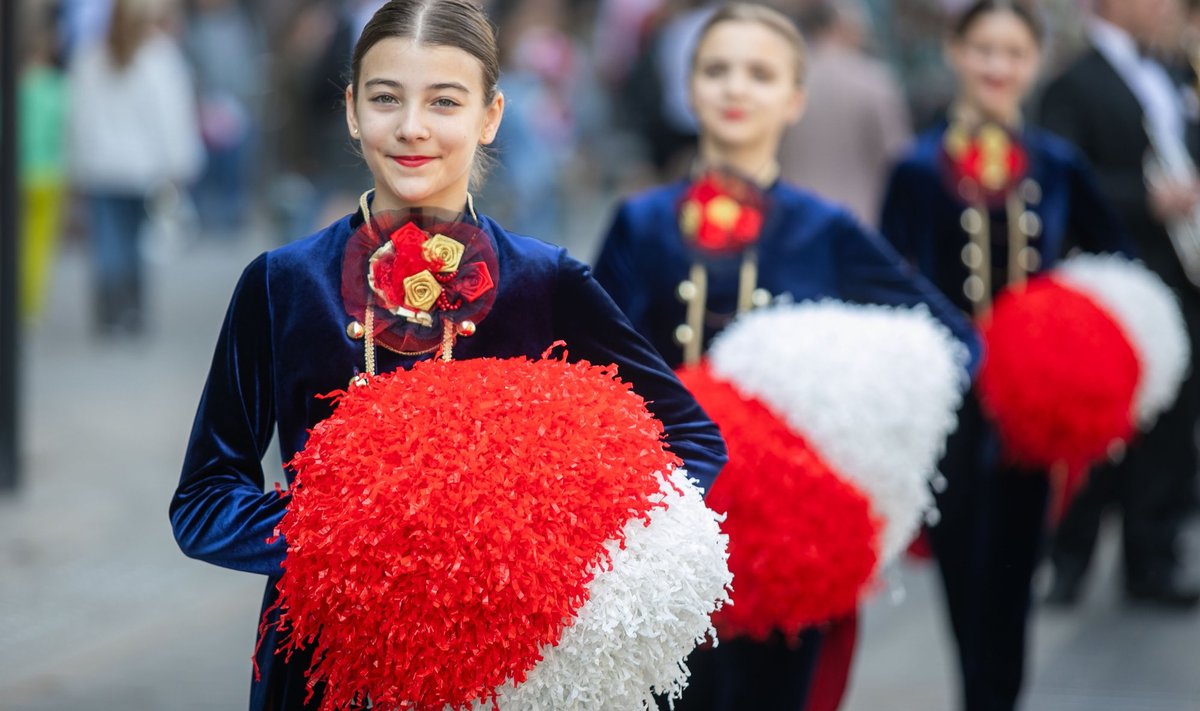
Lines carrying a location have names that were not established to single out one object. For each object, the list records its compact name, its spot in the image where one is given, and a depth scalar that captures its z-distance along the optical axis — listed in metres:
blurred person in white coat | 21.88
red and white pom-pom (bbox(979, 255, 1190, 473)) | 9.93
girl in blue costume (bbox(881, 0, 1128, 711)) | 10.08
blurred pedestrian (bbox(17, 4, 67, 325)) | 21.73
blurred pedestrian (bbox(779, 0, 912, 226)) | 18.72
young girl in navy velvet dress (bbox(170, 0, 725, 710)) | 5.47
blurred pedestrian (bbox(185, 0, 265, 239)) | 30.42
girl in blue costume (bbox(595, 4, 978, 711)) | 8.45
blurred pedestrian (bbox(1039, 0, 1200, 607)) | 14.04
